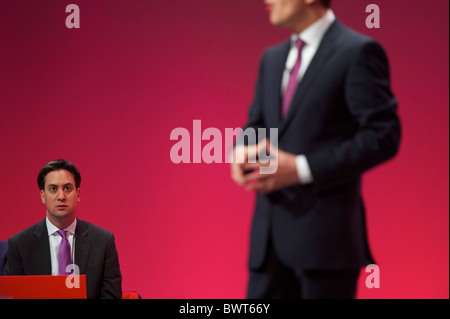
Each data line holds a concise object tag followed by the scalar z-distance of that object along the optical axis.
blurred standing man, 7.16
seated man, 8.00
